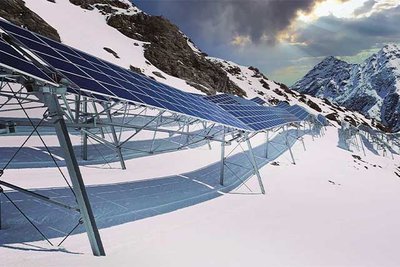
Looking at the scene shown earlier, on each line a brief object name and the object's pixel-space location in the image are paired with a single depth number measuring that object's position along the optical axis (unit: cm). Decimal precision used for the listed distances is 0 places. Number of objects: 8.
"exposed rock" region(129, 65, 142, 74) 5899
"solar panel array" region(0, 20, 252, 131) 1046
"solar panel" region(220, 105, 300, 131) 2288
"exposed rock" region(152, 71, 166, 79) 6251
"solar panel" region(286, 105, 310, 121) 5878
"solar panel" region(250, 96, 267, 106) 6323
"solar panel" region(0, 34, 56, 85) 741
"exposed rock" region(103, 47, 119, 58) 6349
